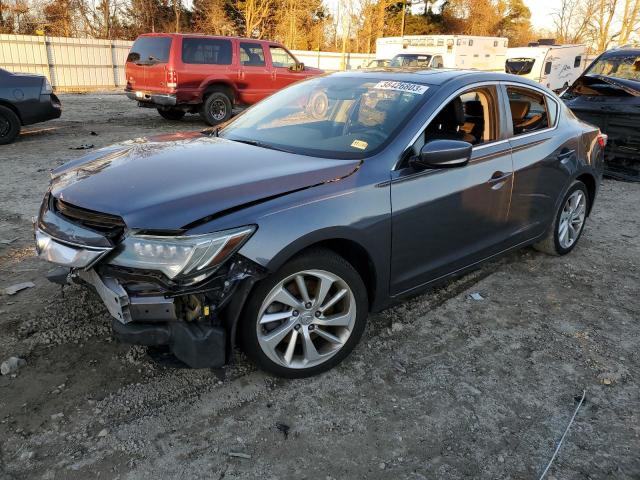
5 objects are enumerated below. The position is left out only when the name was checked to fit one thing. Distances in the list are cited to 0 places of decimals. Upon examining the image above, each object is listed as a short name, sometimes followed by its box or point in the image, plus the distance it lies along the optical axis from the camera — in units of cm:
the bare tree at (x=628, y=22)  2957
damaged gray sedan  243
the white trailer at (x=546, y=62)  2061
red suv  1141
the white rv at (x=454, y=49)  2036
